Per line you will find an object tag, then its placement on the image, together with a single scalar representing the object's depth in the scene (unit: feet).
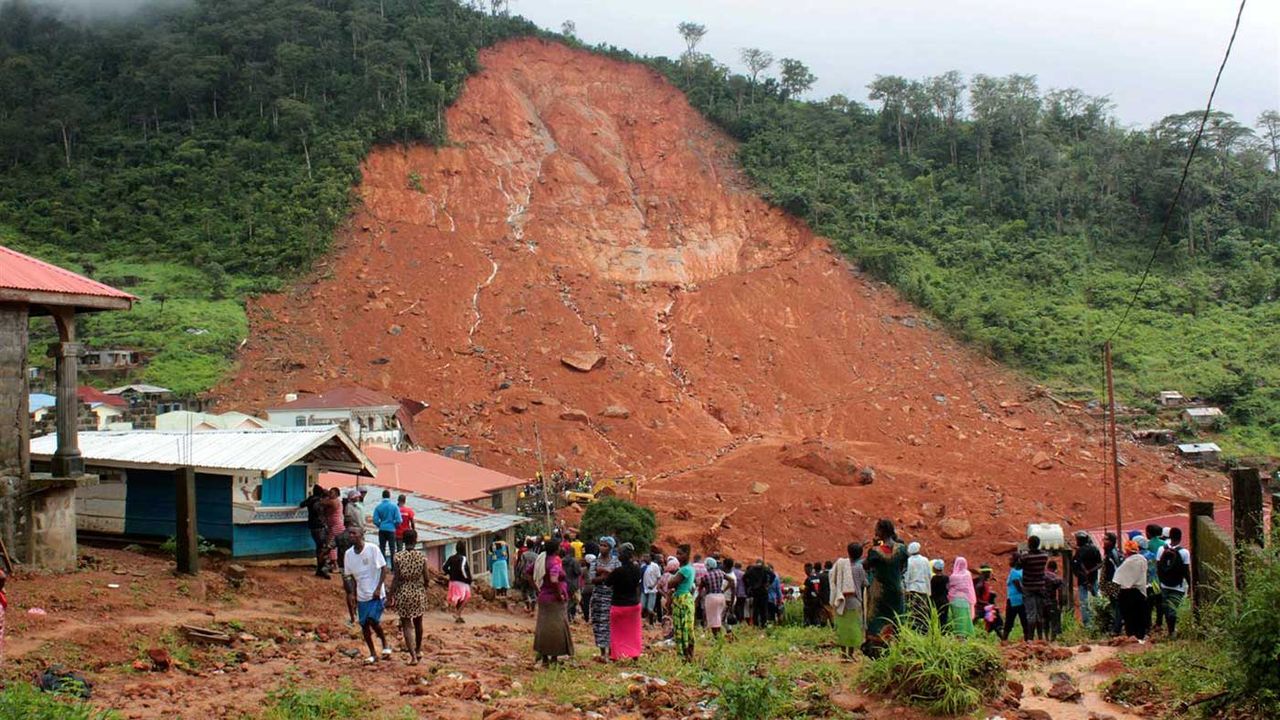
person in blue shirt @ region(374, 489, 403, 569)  42.80
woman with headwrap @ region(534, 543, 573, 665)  31.76
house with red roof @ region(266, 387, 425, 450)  100.42
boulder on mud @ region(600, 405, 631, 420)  118.93
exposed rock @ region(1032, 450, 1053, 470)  108.58
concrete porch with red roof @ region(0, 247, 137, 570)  37.76
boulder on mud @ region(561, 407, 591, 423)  115.96
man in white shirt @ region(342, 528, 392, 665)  30.12
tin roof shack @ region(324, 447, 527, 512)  77.71
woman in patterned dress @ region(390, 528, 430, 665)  30.12
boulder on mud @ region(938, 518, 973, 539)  87.15
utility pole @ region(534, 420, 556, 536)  81.36
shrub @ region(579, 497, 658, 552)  75.92
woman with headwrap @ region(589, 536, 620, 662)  34.12
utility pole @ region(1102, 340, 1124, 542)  68.00
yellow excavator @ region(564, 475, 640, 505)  92.17
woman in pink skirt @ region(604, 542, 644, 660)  31.94
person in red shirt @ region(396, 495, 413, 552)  44.16
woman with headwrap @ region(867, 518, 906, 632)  29.45
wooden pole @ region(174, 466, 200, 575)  39.06
